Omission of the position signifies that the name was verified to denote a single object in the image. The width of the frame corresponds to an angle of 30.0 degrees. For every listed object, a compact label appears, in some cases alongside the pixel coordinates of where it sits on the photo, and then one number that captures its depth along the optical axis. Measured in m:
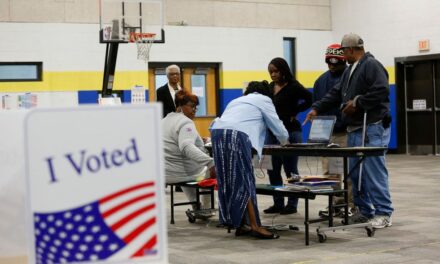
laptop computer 6.39
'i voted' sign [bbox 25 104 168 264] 2.13
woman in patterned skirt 6.10
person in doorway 8.83
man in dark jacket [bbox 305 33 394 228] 6.30
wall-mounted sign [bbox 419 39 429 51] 15.75
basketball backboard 12.59
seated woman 7.00
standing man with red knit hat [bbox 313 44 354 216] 7.12
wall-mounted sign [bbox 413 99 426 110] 16.21
